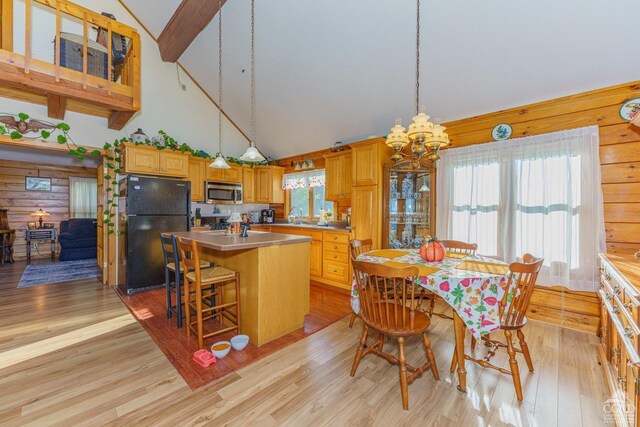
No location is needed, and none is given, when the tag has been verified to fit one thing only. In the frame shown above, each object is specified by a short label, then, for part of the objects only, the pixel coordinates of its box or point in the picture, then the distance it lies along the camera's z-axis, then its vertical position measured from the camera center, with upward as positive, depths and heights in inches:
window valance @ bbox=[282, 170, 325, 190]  207.3 +26.9
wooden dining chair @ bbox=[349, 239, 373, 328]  102.0 -14.4
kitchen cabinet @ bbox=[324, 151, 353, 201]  174.4 +25.0
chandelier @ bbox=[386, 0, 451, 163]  80.2 +23.7
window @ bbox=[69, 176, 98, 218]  282.8 +15.9
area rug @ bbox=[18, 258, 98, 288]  173.8 -45.4
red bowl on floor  81.9 -46.5
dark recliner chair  241.1 -25.7
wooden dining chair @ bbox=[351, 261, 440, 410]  65.4 -30.0
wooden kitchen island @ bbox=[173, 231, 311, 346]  93.4 -25.6
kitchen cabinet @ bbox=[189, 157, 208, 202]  191.3 +25.9
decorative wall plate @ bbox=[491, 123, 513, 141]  124.4 +38.7
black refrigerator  149.6 -6.3
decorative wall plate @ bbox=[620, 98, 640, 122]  97.6 +39.1
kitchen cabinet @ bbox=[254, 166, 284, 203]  227.3 +24.3
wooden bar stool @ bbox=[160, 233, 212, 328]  100.1 -21.7
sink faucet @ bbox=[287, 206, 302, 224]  225.3 -3.5
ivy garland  140.5 +41.7
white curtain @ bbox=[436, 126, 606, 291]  104.7 +5.0
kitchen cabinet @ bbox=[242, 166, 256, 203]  222.5 +23.8
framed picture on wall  258.5 +28.2
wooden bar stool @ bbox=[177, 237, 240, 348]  91.0 -30.3
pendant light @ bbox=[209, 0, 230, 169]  125.8 +23.6
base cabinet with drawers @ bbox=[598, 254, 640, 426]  48.6 -27.6
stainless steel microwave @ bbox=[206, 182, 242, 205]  199.2 +15.0
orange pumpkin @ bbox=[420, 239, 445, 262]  88.8 -13.6
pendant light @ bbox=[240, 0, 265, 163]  116.0 +25.4
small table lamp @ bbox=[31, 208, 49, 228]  258.5 -1.3
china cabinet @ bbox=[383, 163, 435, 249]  147.4 +4.1
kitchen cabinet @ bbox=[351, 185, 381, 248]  148.8 -0.6
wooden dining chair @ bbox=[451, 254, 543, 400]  68.4 -26.6
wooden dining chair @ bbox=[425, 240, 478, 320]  104.7 -14.8
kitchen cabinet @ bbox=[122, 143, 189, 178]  154.3 +31.4
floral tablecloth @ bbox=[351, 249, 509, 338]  69.5 -22.3
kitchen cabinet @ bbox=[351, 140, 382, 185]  147.8 +27.7
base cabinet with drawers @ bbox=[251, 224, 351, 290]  160.2 -28.8
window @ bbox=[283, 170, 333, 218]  208.5 +16.9
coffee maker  237.4 -3.8
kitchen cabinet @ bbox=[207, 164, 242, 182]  201.3 +30.0
